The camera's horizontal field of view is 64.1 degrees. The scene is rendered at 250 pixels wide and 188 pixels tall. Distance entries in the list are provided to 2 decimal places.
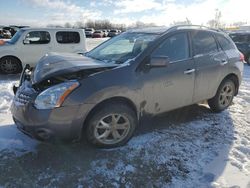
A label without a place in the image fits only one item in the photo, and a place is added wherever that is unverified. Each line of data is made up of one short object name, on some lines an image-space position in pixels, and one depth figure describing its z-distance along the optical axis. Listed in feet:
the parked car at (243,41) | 31.25
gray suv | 7.80
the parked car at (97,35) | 115.19
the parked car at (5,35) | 63.31
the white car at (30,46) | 22.23
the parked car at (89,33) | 117.37
